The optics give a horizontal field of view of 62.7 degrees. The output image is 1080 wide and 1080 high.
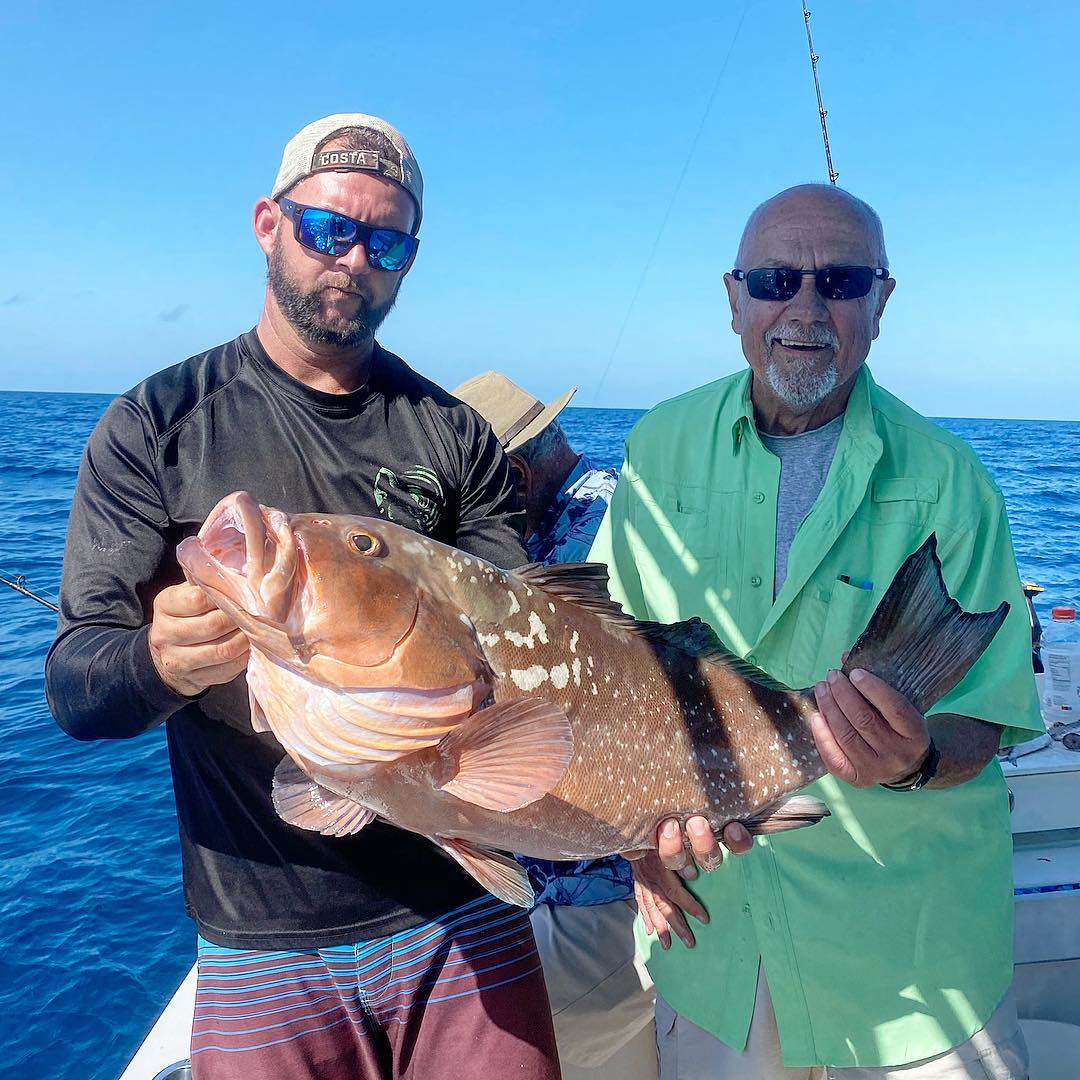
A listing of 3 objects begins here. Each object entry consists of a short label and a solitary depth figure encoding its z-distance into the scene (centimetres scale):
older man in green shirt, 251
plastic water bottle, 447
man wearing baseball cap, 228
